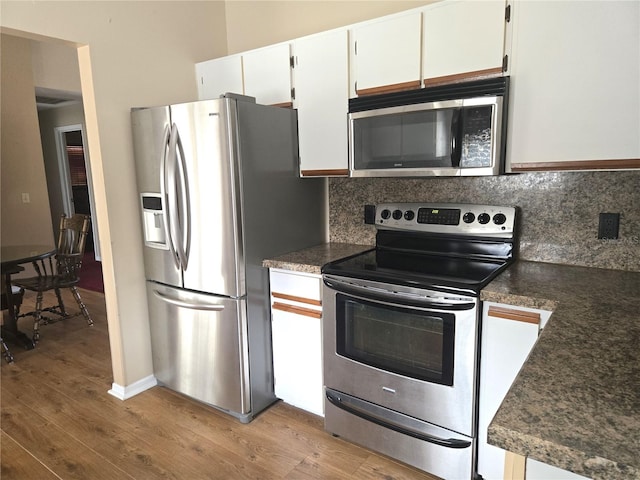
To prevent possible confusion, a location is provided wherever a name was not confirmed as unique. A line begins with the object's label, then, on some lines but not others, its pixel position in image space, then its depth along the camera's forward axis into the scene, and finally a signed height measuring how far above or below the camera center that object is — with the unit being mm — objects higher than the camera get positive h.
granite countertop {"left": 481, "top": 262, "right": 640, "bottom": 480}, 698 -449
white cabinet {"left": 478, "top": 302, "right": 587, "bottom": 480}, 1643 -728
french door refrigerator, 2229 -291
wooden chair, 3730 -803
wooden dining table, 3281 -713
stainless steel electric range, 1796 -738
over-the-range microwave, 1831 +180
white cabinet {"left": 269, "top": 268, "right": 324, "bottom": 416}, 2281 -889
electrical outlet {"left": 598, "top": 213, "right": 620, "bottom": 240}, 1915 -265
